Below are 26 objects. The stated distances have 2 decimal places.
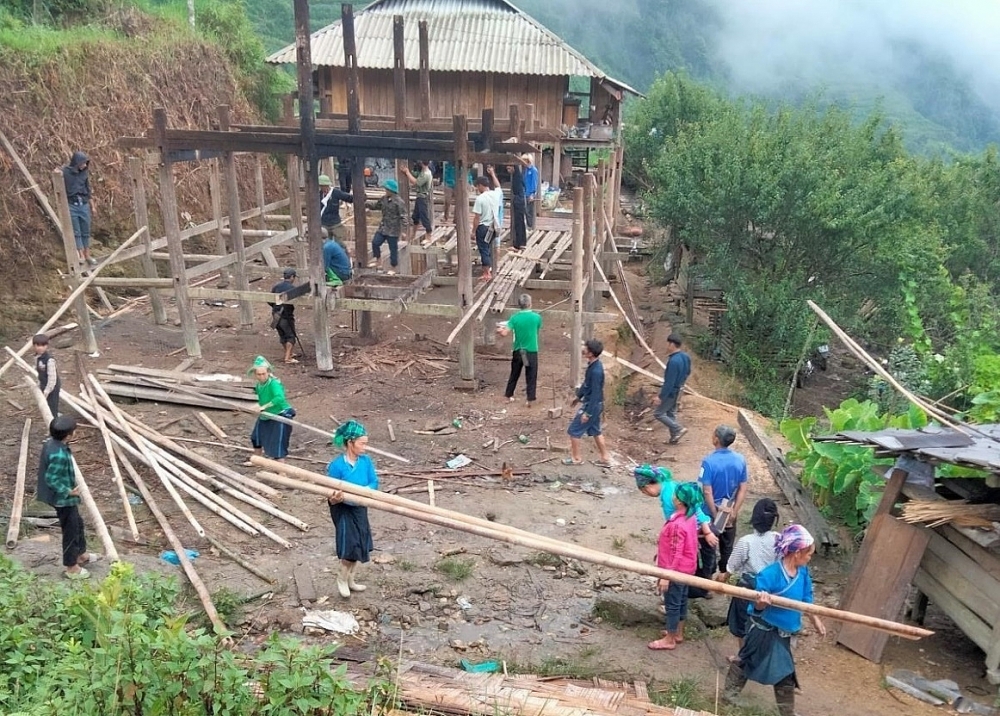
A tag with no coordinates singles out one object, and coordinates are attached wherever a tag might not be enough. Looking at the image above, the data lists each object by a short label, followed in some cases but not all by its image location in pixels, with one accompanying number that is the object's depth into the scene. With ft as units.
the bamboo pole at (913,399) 21.90
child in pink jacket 19.15
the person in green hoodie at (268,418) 26.61
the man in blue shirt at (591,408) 29.04
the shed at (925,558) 19.30
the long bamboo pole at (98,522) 21.15
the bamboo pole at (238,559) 22.13
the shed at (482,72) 64.85
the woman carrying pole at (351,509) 19.97
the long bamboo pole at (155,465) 23.67
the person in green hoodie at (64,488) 20.58
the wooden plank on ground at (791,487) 25.71
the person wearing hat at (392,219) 42.60
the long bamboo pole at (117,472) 23.48
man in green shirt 34.09
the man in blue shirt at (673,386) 31.73
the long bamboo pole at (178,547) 19.34
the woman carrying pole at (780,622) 16.70
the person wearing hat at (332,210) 43.24
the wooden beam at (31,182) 43.14
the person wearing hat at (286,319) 38.17
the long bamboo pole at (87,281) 33.94
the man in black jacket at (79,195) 38.99
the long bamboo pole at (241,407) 26.76
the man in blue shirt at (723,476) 21.72
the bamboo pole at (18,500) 22.62
